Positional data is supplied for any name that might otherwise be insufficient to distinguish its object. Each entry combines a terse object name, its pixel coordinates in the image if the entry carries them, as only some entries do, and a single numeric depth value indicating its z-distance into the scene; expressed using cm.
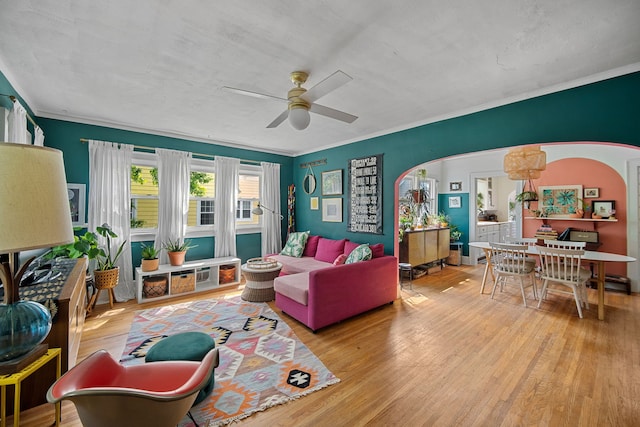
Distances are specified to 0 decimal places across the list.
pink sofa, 296
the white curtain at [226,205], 493
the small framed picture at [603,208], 468
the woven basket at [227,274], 463
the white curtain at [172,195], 433
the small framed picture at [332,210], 509
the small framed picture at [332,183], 506
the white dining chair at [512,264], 383
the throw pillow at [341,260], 395
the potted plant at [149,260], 391
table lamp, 84
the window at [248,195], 543
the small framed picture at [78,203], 371
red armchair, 103
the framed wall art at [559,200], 507
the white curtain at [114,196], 380
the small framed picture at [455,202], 664
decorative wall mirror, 563
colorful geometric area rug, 190
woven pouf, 391
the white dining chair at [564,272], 337
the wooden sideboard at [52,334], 181
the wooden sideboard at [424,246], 514
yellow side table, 130
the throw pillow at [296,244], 507
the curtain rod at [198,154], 379
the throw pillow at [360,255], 366
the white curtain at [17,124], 230
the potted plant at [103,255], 326
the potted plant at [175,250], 420
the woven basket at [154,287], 390
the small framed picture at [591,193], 486
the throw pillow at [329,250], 461
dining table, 327
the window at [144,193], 431
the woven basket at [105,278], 348
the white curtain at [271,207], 559
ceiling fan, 197
